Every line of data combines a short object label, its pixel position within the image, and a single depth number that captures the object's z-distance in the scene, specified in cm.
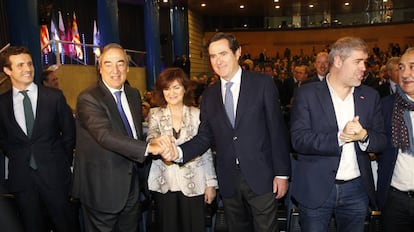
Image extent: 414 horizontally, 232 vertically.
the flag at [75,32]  1628
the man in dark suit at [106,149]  235
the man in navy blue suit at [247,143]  244
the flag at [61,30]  1510
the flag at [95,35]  1814
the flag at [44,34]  1239
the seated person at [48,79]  496
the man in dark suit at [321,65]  534
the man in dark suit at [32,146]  272
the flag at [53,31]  1444
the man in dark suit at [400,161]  233
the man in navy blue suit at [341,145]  225
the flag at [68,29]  1592
